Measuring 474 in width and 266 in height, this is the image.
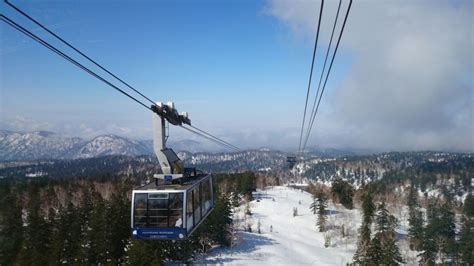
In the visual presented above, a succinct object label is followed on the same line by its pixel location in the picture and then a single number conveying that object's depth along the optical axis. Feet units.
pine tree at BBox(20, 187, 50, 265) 147.02
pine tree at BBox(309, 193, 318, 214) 297.74
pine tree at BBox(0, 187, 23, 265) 150.20
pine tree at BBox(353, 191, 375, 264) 232.71
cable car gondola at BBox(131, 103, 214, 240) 46.93
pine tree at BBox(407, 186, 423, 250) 232.53
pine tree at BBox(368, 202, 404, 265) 142.63
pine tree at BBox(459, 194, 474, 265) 192.85
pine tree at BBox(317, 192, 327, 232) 281.74
